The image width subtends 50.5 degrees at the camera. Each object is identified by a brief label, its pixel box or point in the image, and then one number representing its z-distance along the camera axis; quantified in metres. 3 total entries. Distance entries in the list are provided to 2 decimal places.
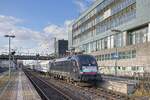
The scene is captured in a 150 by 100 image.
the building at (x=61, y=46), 78.19
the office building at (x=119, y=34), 33.81
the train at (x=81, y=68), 17.25
